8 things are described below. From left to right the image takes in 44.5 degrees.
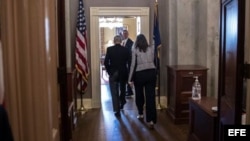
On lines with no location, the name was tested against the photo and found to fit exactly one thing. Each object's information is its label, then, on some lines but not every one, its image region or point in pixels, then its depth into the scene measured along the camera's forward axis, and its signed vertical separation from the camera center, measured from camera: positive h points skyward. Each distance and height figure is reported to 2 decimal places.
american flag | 5.69 +0.12
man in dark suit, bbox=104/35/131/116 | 5.36 -0.28
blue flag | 5.73 +0.25
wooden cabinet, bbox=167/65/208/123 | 4.88 -0.58
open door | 1.76 -0.08
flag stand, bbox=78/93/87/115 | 5.84 -1.13
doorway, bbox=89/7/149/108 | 5.98 +0.42
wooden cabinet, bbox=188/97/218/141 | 2.90 -0.73
